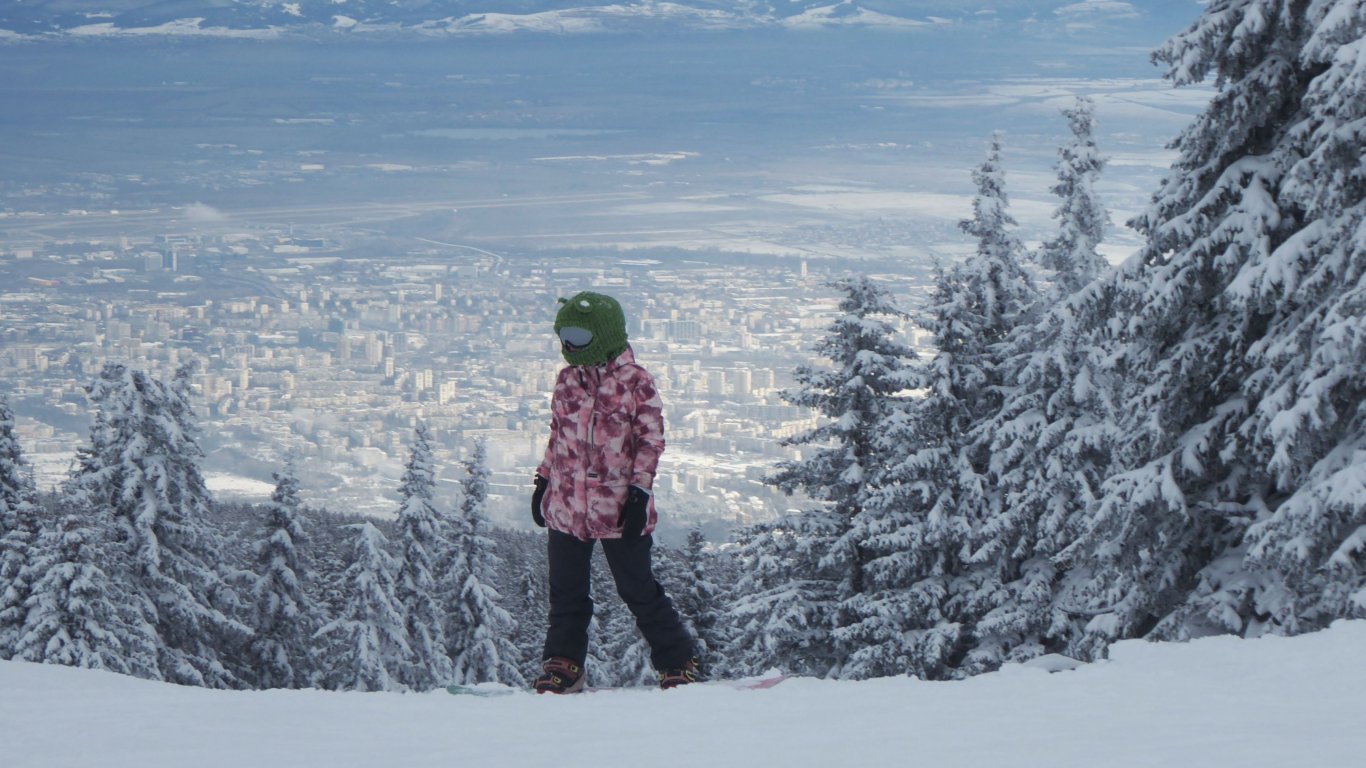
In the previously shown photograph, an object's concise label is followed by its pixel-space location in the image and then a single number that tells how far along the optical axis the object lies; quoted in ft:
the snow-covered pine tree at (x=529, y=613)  109.72
